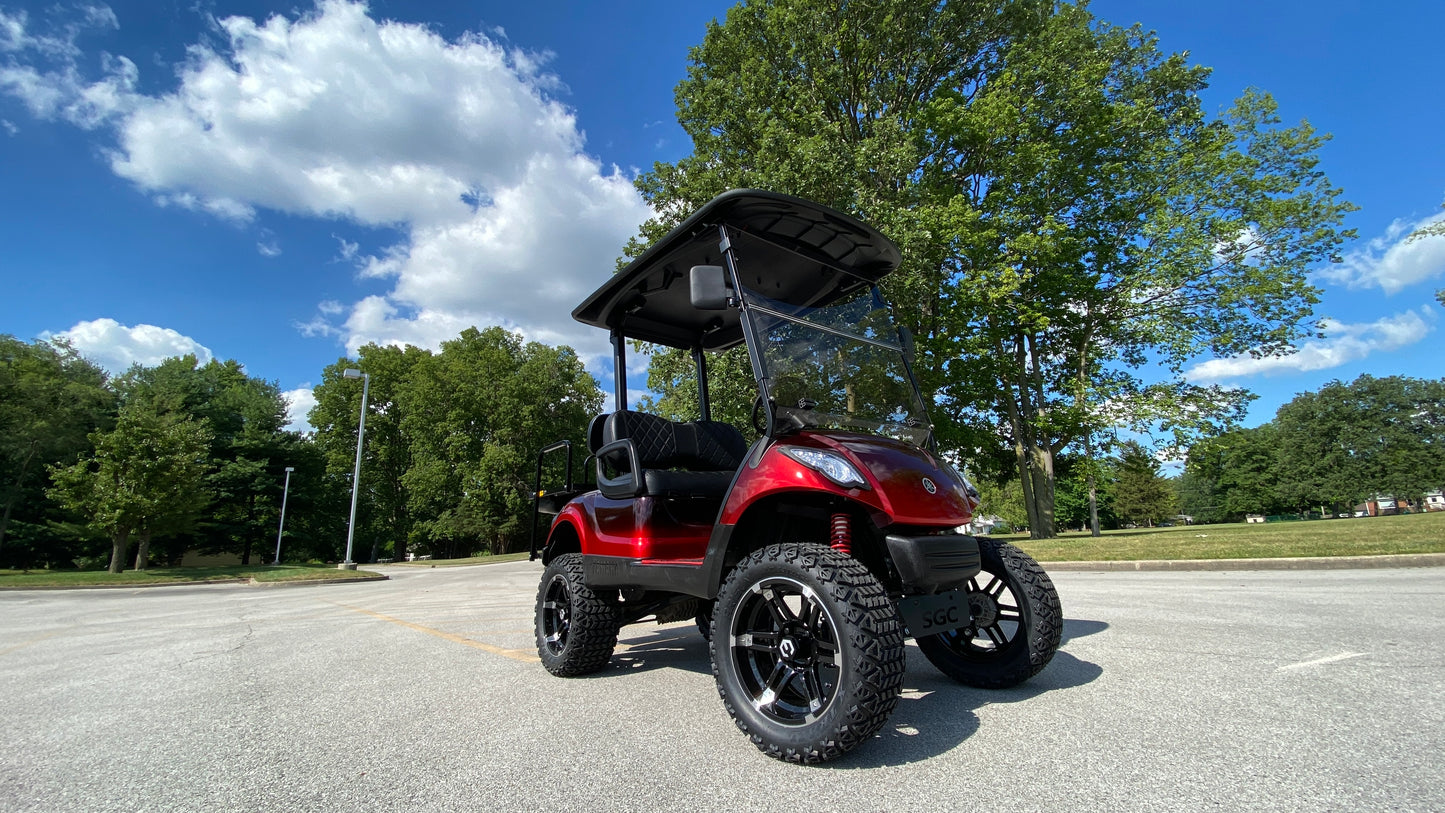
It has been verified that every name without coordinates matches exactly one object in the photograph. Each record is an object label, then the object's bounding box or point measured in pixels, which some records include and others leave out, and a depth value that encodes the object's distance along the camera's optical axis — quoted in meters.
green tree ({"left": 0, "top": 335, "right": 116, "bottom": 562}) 26.47
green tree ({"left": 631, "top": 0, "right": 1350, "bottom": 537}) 16.78
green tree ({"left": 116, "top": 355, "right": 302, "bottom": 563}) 37.53
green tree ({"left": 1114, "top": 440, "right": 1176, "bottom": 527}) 79.38
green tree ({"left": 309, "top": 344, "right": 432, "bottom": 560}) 46.00
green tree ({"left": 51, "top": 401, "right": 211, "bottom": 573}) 20.02
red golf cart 2.31
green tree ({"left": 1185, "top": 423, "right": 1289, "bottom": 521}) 66.88
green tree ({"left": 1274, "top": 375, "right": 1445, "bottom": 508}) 56.72
